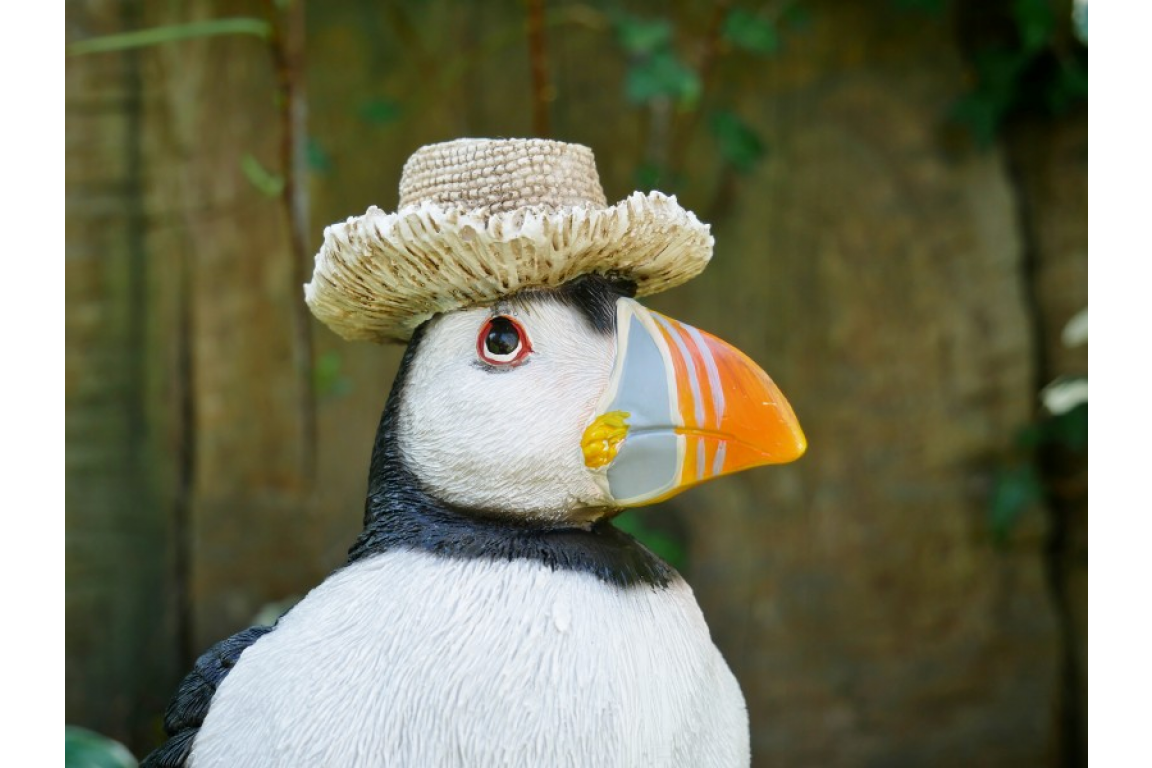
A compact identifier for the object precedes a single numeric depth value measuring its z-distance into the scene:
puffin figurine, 0.77
